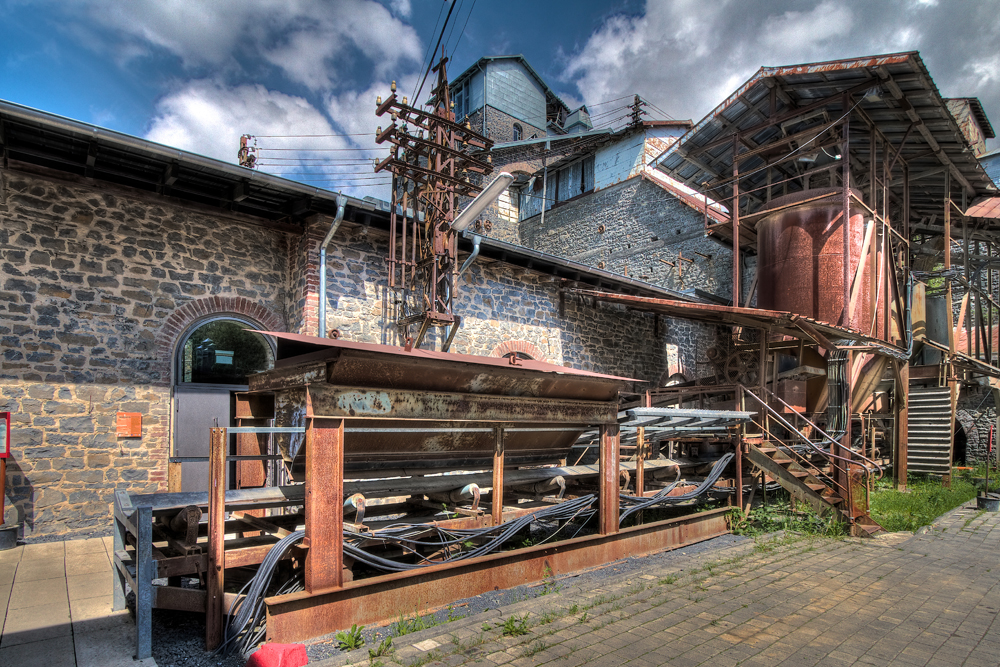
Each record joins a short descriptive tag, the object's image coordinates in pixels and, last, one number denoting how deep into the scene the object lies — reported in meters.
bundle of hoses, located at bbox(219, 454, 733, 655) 3.75
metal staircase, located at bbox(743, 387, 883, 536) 7.32
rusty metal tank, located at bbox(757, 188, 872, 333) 10.63
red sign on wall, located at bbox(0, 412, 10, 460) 6.21
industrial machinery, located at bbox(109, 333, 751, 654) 3.82
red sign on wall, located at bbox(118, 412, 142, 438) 7.11
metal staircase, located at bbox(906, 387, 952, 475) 11.16
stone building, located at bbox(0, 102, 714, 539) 6.63
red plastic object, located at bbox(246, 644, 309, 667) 3.31
